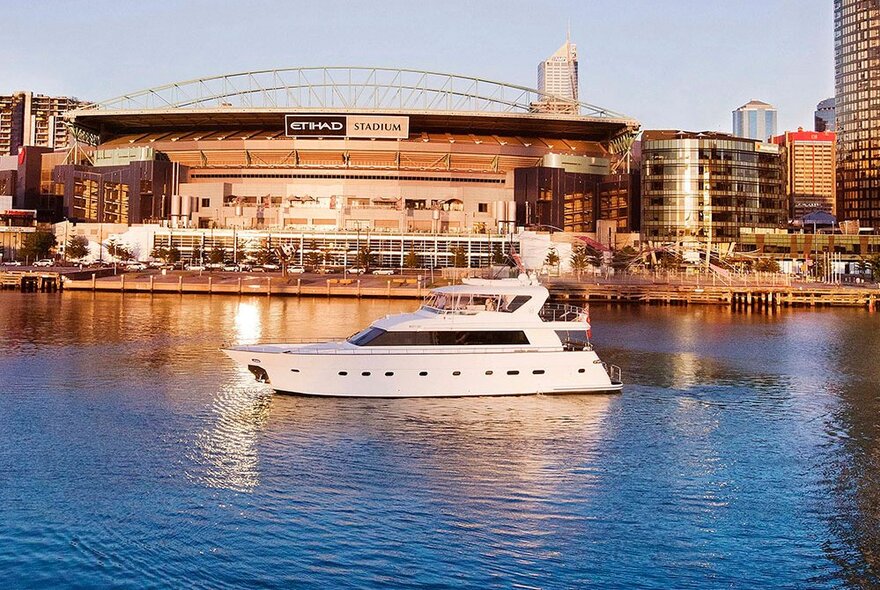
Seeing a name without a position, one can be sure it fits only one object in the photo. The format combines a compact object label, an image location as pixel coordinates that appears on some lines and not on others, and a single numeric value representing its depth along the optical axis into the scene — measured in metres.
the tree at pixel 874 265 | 130.40
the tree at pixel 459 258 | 138.38
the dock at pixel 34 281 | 114.21
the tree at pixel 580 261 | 136.38
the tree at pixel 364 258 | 137.60
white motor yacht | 37.81
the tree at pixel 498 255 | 140.00
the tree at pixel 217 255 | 140.38
